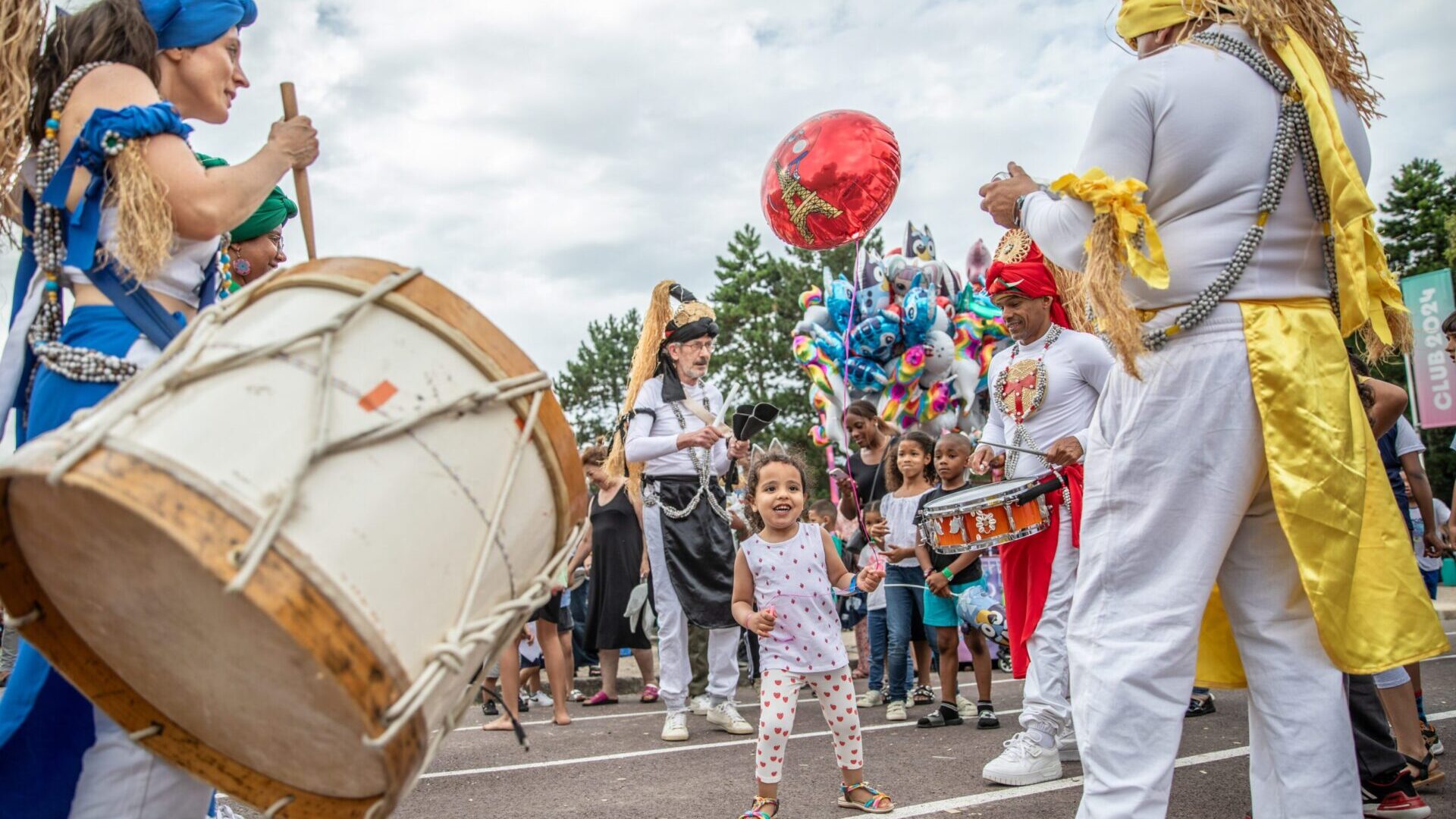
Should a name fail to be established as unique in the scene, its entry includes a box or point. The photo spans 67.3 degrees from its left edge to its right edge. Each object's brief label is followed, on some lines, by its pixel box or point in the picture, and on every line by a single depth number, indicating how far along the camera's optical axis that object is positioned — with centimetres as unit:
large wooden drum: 150
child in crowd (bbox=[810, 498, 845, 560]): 1007
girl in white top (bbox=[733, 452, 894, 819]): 387
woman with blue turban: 208
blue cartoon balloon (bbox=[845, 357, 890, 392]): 1335
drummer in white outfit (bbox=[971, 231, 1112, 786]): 426
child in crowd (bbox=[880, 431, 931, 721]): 654
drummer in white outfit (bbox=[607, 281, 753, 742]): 619
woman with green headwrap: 345
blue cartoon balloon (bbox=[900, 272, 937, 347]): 1299
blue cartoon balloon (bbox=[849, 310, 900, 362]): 1315
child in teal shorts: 593
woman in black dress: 828
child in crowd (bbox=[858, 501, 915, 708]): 740
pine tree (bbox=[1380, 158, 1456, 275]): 3606
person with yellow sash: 245
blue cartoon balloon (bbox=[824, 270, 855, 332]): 1431
